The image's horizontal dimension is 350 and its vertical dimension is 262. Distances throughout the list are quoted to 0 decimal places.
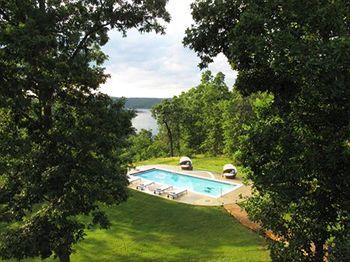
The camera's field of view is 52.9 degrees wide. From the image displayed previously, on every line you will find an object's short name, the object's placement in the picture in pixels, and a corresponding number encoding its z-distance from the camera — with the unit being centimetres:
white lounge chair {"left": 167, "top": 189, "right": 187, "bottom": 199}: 2611
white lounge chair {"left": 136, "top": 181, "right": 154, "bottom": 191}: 2884
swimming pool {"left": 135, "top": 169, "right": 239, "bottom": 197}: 3015
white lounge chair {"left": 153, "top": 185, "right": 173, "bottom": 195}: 2736
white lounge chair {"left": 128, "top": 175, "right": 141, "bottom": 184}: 3160
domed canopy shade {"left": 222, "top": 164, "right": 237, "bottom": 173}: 3305
